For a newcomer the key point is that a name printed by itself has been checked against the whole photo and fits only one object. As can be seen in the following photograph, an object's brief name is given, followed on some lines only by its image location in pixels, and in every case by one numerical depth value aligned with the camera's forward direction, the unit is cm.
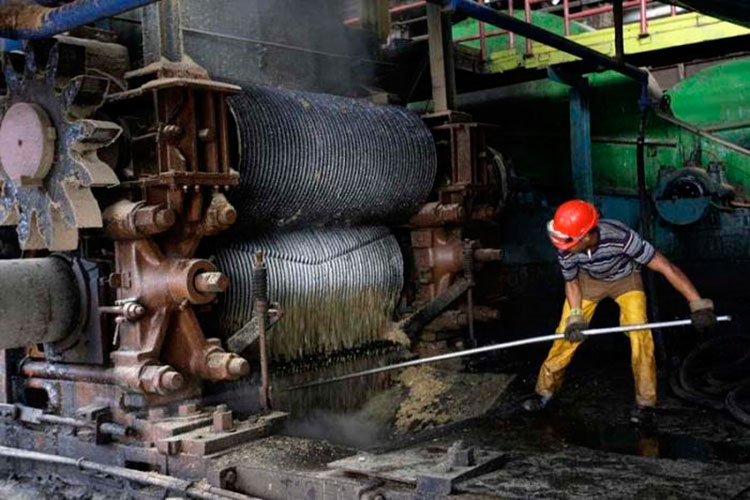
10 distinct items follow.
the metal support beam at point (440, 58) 702
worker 517
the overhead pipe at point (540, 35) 646
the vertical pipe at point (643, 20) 739
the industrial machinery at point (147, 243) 463
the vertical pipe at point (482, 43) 828
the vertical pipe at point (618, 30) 641
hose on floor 529
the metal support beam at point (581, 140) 808
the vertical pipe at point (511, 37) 820
